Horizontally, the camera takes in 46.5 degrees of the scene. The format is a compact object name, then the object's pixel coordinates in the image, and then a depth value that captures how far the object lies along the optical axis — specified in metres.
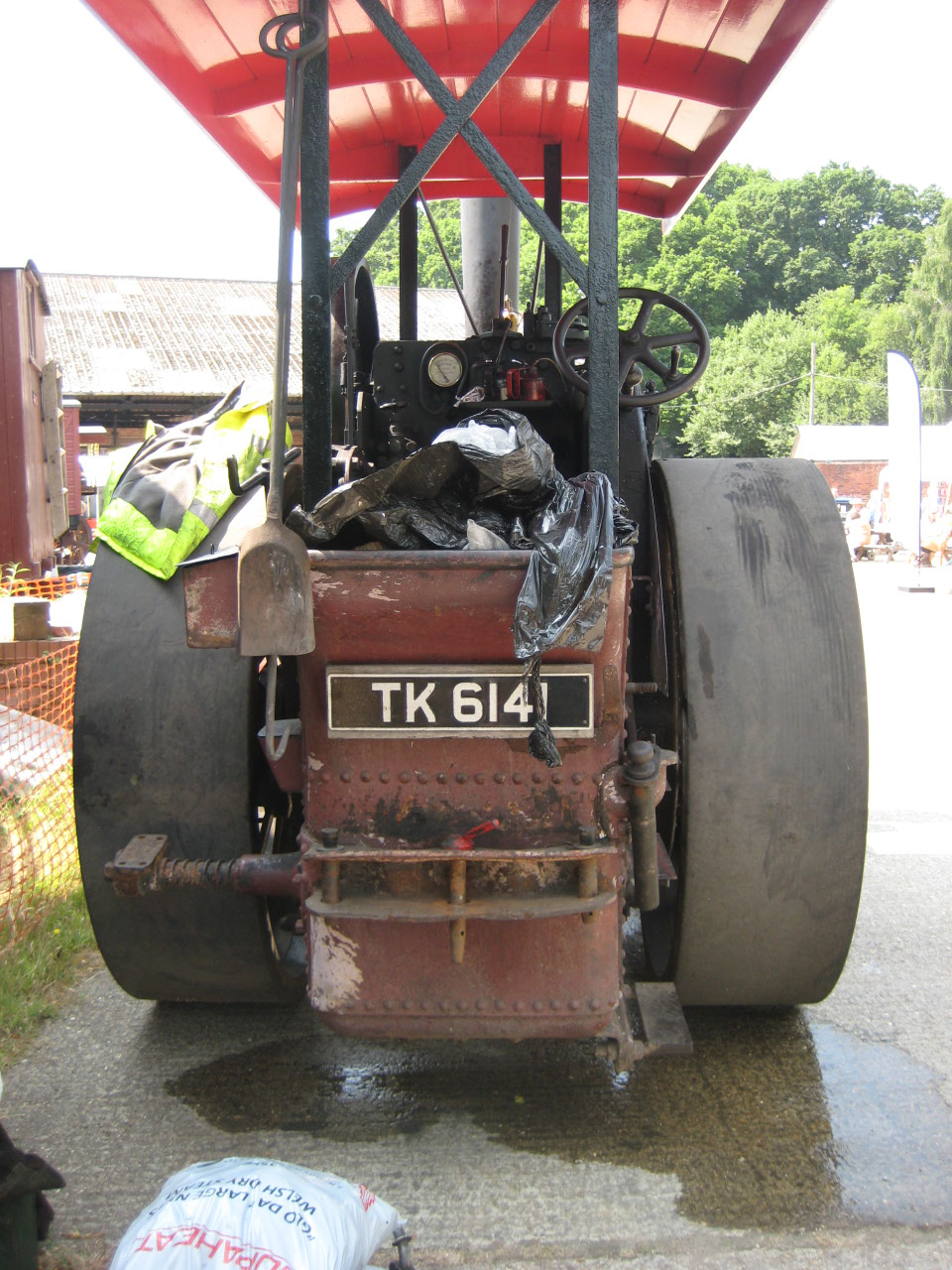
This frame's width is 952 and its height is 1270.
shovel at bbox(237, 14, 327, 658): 1.90
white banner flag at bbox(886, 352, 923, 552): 16.88
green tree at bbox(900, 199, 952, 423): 62.16
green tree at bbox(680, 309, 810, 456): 59.38
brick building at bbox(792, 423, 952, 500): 45.72
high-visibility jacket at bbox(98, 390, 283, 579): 2.67
